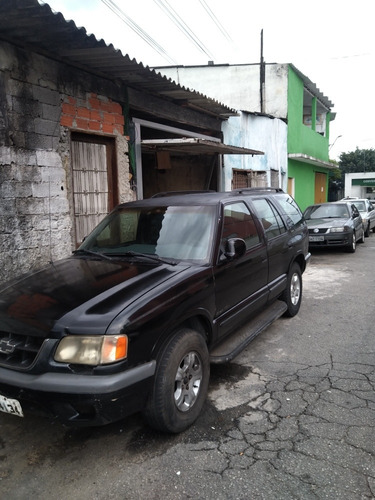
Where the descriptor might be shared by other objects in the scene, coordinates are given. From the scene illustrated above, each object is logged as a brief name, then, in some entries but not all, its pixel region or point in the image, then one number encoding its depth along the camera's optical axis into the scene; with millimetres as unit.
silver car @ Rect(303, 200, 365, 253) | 10867
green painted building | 16953
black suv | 2441
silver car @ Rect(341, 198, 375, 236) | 15187
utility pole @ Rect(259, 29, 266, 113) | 15934
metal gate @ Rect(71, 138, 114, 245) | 6557
